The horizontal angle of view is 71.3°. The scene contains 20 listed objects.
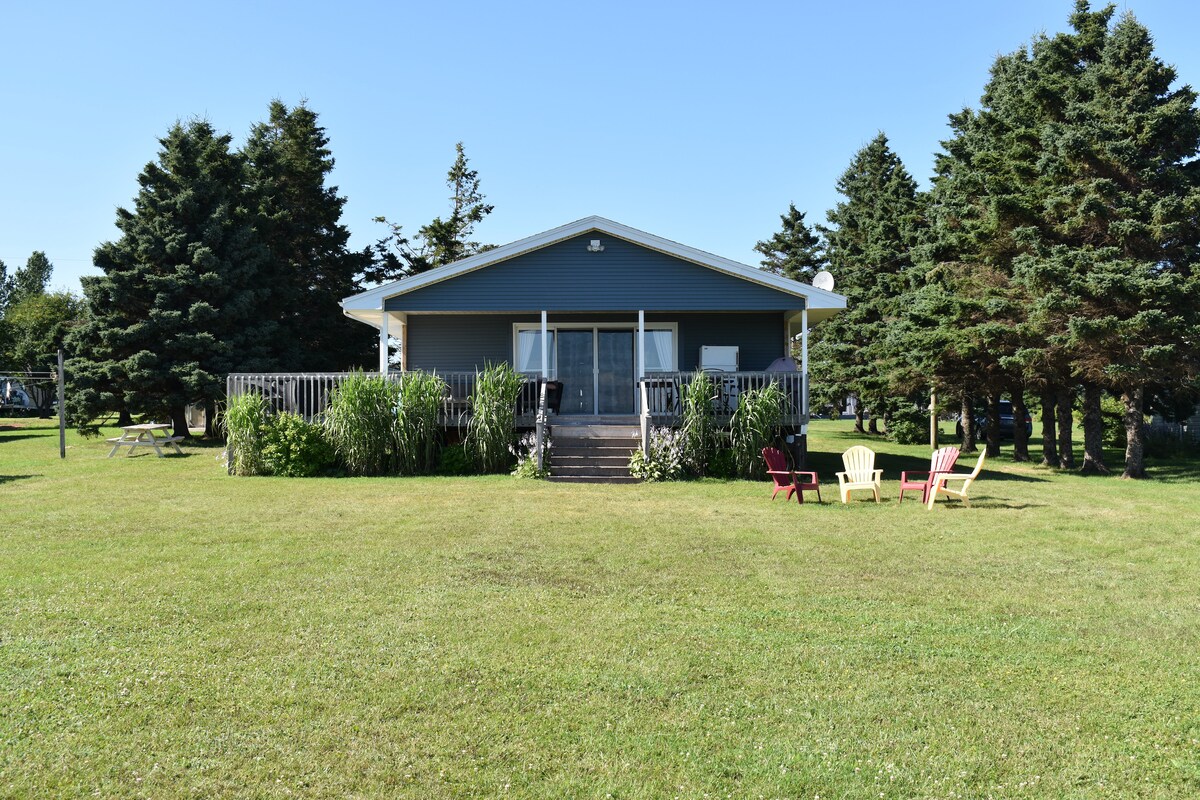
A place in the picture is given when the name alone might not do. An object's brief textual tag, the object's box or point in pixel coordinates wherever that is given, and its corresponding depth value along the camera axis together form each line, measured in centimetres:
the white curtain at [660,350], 2033
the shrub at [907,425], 3033
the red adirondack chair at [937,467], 1238
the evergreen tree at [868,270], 2808
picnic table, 2056
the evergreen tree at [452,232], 4222
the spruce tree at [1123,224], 1614
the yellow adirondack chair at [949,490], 1210
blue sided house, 1775
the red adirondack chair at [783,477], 1242
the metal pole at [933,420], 2535
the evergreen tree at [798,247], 4509
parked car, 3195
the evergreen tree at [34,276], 8750
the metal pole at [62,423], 2036
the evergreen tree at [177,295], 2388
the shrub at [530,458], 1530
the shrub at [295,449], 1582
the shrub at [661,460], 1517
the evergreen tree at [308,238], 3045
